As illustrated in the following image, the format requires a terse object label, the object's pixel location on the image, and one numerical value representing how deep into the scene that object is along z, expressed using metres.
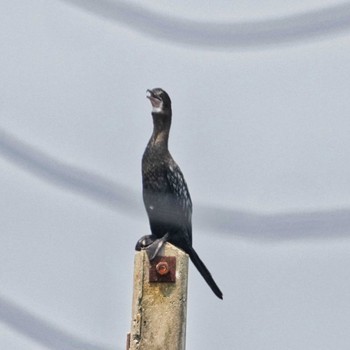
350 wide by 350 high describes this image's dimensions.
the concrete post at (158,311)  18.58
